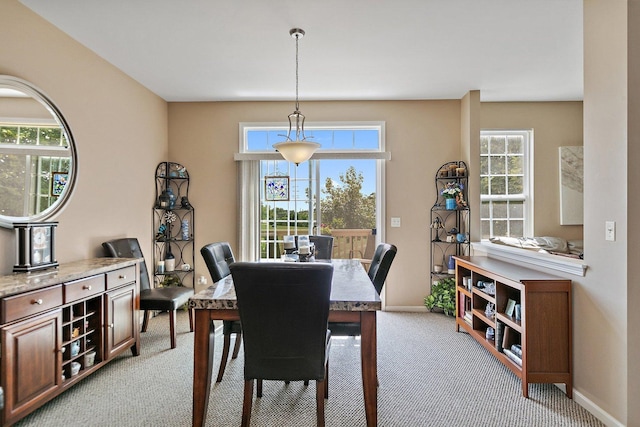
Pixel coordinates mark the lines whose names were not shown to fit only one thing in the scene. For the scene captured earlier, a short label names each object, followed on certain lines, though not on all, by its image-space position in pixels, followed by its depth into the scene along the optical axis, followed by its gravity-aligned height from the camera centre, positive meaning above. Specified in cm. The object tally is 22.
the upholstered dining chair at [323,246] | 357 -34
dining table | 182 -64
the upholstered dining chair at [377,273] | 229 -44
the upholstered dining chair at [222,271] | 241 -45
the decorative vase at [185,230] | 425 -21
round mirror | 225 +43
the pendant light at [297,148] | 264 +52
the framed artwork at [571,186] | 436 +36
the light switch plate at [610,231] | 196 -10
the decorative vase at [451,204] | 404 +12
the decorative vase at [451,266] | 409 -64
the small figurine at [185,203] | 428 +13
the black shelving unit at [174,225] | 416 -15
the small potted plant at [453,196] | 405 +22
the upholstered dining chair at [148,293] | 305 -76
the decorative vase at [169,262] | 421 -60
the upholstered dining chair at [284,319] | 158 -52
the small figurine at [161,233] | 416 -24
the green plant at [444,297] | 399 -99
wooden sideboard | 184 -74
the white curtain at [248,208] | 430 +7
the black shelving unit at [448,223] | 410 -11
